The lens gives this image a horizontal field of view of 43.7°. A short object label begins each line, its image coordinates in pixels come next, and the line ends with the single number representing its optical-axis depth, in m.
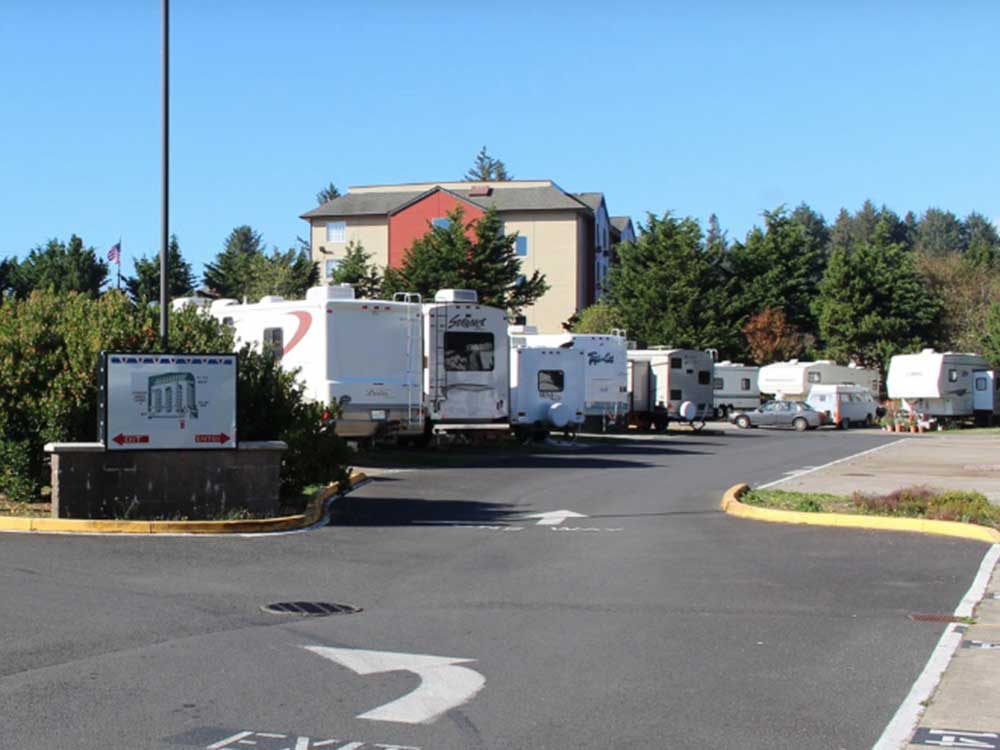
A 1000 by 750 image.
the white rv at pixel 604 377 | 37.66
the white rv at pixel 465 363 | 25.92
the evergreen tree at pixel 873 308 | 67.81
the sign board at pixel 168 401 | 14.68
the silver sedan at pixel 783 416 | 49.97
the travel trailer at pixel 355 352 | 24.38
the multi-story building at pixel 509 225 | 74.81
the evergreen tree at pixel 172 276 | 56.62
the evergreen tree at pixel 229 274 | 69.31
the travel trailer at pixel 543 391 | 32.28
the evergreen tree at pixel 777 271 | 74.19
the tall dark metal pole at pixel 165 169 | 16.70
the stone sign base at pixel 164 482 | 14.44
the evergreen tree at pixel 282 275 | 56.34
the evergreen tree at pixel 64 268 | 60.56
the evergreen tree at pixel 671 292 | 67.19
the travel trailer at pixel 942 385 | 50.53
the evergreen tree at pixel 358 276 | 63.53
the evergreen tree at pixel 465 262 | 57.38
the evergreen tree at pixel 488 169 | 137.12
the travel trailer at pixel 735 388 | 58.81
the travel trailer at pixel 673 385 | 44.19
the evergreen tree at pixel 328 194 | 158.88
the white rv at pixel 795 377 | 56.84
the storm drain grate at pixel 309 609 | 9.72
